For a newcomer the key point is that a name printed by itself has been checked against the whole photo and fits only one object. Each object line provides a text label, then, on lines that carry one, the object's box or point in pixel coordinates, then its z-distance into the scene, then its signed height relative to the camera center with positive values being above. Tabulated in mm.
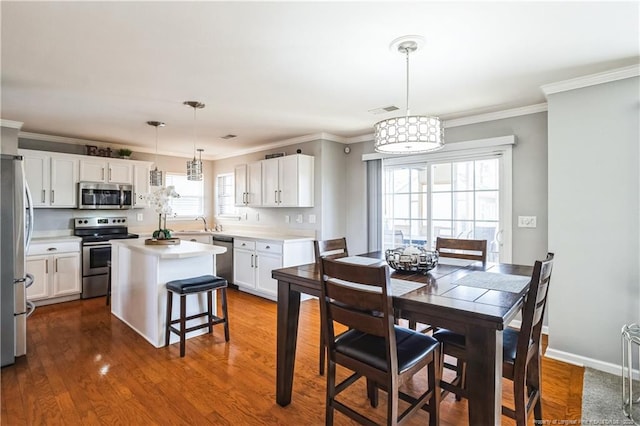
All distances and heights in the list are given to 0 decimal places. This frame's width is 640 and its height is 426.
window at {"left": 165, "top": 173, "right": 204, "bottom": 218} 6246 +270
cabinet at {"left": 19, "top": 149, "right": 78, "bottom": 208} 4396 +449
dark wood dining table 1378 -484
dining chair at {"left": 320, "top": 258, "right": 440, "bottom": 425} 1519 -705
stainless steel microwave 4797 +220
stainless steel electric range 4578 -637
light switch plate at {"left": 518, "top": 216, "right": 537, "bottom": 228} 3422 -99
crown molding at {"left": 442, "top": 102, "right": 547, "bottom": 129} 3365 +1042
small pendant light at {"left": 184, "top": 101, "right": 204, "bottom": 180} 3689 +448
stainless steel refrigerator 2549 -301
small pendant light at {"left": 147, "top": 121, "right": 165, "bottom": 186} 4000 +412
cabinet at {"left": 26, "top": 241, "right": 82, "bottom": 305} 4164 -787
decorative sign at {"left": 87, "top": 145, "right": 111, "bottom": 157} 4998 +895
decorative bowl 2184 -321
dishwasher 5300 -807
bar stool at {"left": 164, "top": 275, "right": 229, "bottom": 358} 2932 -811
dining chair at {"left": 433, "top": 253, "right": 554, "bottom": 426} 1584 -741
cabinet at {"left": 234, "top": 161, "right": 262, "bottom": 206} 5281 +438
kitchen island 3100 -666
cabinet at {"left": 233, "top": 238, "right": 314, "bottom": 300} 4406 -673
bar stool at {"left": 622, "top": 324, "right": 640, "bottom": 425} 2027 -1193
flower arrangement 3510 +120
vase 3637 -259
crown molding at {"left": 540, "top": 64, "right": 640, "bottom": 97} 2498 +1046
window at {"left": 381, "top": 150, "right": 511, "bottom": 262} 3670 +129
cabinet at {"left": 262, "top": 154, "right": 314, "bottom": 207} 4664 +430
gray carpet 2037 -1257
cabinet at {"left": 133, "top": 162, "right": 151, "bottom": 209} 5301 +474
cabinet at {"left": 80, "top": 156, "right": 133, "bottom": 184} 4833 +603
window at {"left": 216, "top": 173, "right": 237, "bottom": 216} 6379 +300
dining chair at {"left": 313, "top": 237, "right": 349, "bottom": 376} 2570 -327
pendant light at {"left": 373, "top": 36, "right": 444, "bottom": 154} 1980 +481
